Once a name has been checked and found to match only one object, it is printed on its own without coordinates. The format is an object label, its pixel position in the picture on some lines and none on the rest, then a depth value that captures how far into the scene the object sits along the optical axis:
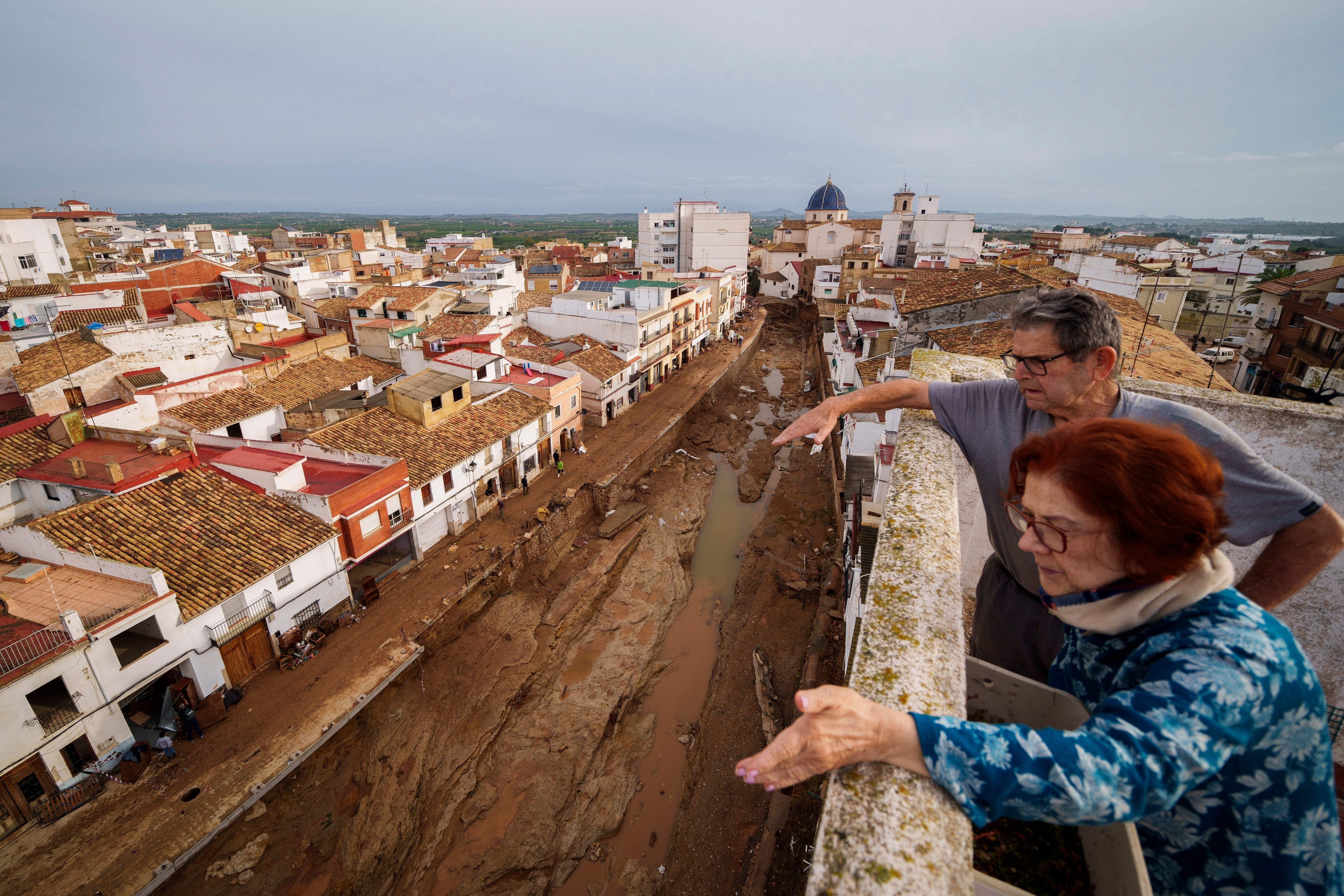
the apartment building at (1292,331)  24.25
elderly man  2.70
